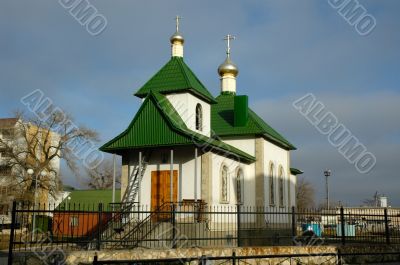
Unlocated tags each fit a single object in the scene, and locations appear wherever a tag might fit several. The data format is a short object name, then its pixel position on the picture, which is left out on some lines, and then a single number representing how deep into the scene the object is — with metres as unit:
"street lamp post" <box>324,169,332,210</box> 42.44
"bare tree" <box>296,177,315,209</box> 68.40
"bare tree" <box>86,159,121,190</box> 58.34
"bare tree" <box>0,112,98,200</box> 37.25
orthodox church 17.77
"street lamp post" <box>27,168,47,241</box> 34.67
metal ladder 18.44
